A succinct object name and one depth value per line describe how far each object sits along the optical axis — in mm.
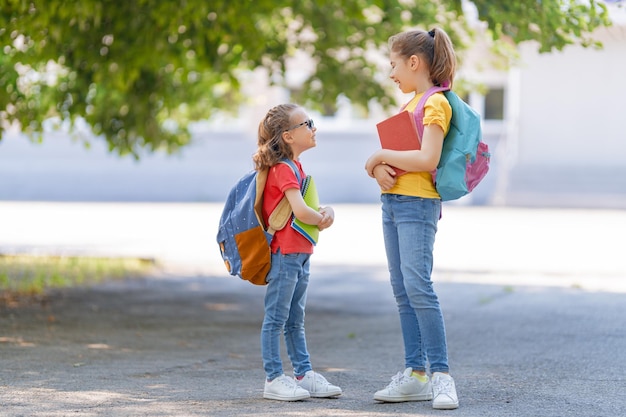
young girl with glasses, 9946
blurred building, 56076
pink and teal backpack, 9476
